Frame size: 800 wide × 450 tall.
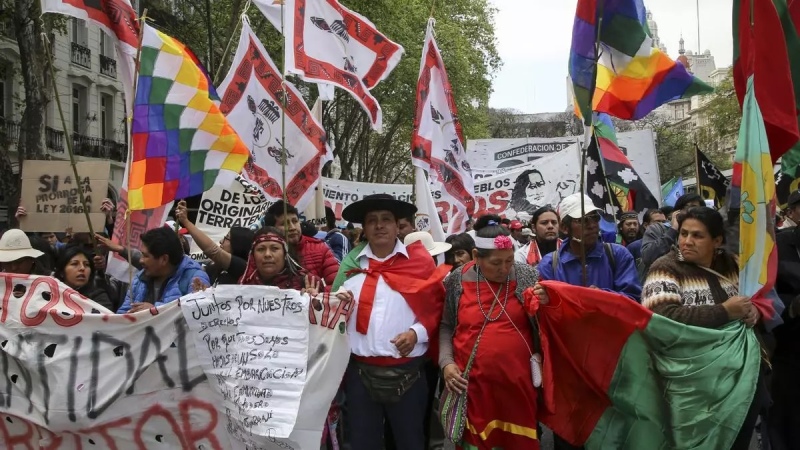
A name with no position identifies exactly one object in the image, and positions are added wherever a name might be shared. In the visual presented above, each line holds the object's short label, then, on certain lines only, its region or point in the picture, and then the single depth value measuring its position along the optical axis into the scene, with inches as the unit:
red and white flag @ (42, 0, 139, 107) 218.5
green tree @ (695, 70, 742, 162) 1223.8
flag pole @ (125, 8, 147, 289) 201.0
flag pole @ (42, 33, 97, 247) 214.2
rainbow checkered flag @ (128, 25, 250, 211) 211.9
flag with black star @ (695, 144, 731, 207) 310.8
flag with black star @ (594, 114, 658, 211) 349.7
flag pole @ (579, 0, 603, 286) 174.9
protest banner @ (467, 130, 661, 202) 526.0
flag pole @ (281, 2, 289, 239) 192.7
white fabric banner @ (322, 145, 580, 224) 482.6
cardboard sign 338.0
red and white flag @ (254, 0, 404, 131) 266.1
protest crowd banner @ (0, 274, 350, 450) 170.6
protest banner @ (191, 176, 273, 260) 344.2
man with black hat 168.6
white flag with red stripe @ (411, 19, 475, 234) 319.3
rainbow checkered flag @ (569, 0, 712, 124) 185.3
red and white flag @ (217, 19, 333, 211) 278.5
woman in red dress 161.5
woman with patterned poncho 152.3
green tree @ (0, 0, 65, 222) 559.5
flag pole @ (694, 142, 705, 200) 293.9
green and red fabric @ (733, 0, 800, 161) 168.4
